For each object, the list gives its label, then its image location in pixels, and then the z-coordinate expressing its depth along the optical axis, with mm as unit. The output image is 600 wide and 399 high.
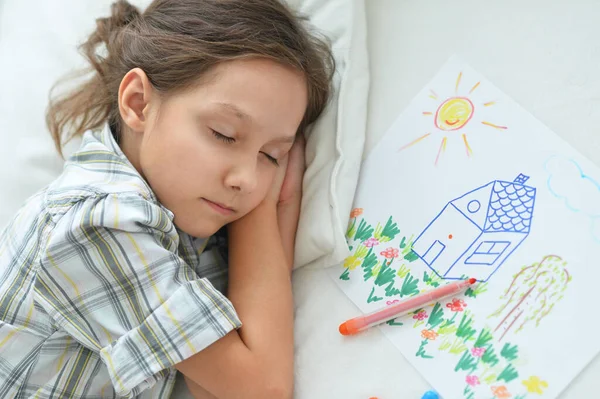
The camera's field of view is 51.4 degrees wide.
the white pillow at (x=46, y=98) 1003
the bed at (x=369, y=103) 895
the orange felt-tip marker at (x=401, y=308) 857
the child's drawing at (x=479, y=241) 792
